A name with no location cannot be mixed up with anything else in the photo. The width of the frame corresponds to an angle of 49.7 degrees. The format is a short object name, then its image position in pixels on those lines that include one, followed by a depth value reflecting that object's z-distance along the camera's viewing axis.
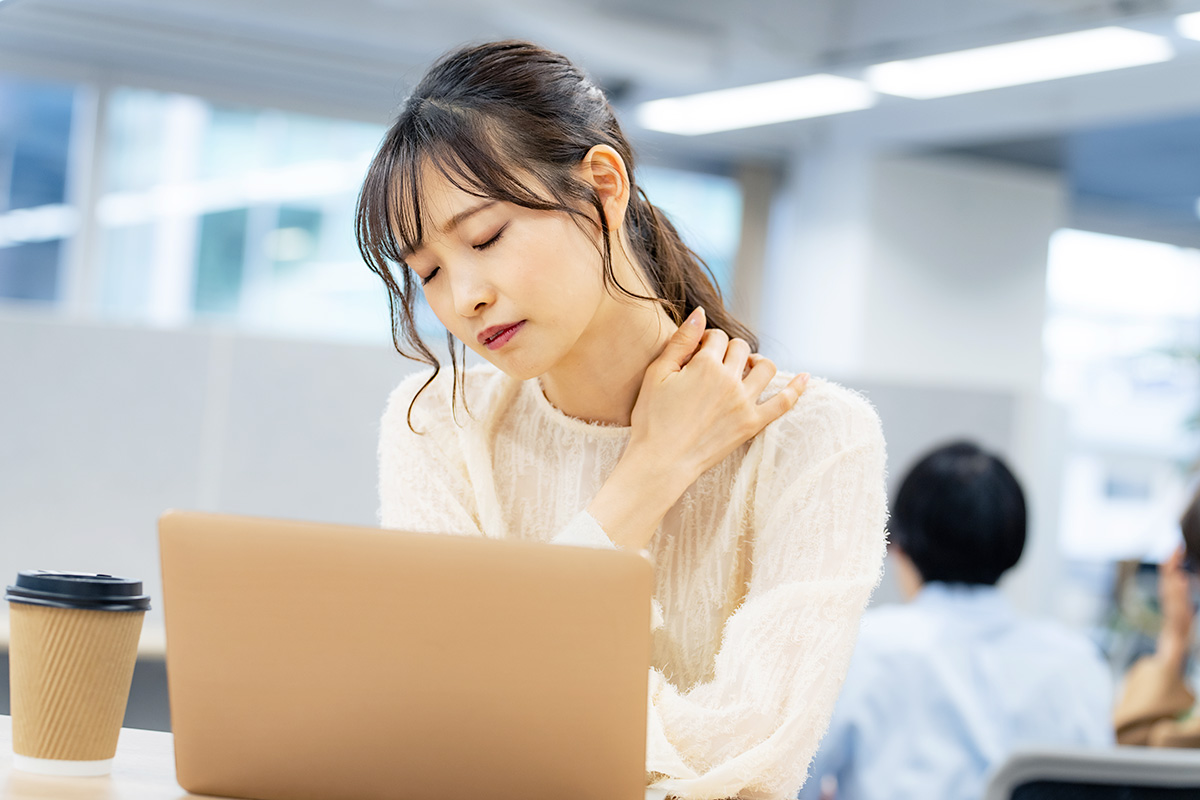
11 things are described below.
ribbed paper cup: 0.88
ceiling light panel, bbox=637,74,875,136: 4.91
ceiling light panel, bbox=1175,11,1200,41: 3.83
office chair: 1.06
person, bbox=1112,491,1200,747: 2.28
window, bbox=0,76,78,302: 5.01
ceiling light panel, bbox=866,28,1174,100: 4.07
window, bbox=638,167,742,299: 6.01
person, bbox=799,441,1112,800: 2.14
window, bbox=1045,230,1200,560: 6.43
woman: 1.01
